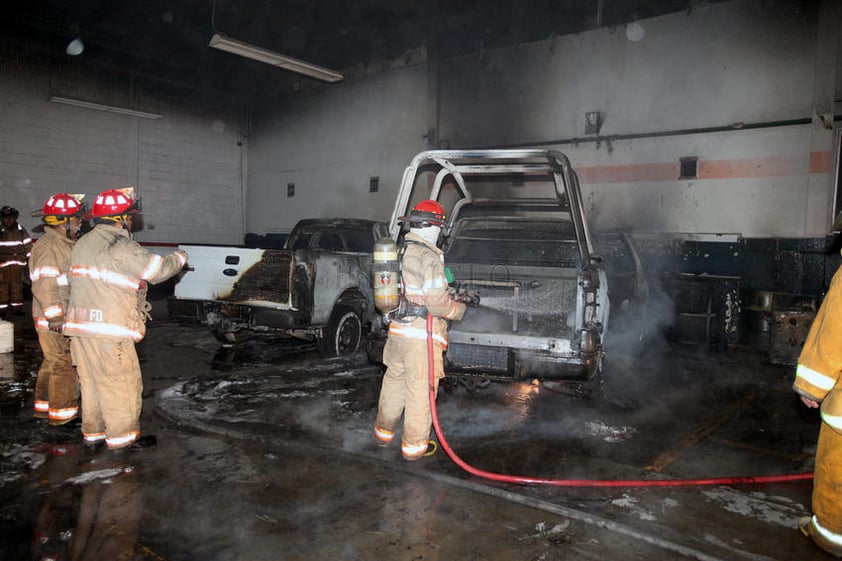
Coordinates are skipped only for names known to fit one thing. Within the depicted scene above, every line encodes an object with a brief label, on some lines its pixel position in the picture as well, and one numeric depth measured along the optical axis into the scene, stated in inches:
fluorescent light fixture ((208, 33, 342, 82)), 385.4
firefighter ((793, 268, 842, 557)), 106.2
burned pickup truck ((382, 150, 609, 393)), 184.5
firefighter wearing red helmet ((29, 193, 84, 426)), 178.9
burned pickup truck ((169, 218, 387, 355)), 248.1
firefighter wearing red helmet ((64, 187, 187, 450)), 155.9
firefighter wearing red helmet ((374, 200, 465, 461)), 155.5
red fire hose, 141.4
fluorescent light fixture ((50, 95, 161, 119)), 508.1
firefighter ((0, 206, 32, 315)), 389.7
